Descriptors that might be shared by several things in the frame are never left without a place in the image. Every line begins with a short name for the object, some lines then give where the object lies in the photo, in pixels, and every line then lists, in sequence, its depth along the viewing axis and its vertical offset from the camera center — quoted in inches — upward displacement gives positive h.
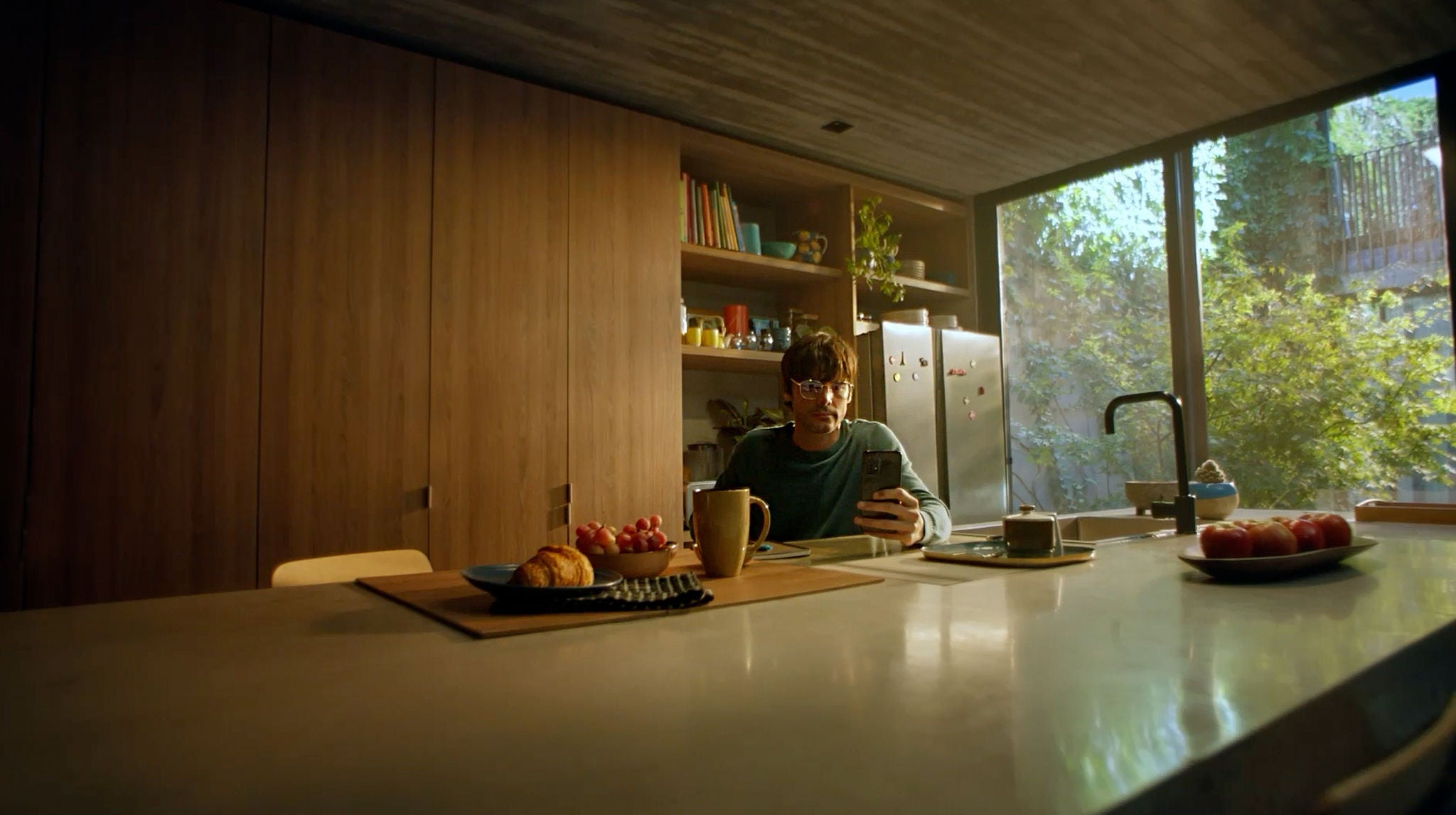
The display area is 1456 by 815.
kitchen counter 16.1 -6.8
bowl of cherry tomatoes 43.2 -5.2
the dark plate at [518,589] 34.3 -5.9
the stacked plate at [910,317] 159.2 +26.7
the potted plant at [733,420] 150.6 +6.1
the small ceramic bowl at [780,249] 148.9 +38.0
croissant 36.4 -5.3
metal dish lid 51.9 -5.5
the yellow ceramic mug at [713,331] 141.6 +21.9
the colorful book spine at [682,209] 135.0 +41.9
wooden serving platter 74.7 -7.0
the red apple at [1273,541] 43.7 -5.4
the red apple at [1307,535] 45.8 -5.4
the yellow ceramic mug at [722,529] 45.2 -4.4
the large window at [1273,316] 124.0 +22.7
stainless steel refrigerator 150.9 +8.6
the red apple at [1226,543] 43.4 -5.4
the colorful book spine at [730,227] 143.9 +40.9
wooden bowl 90.7 -5.5
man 83.4 -0.2
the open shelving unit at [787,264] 142.6 +36.2
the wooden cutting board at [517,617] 32.5 -7.0
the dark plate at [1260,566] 41.6 -6.5
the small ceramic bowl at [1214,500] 81.4 -5.7
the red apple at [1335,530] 47.2 -5.2
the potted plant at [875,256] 153.8 +38.1
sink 78.6 -8.7
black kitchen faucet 69.1 -2.7
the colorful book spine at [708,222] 140.6 +41.1
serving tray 48.8 -7.0
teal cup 146.8 +38.8
